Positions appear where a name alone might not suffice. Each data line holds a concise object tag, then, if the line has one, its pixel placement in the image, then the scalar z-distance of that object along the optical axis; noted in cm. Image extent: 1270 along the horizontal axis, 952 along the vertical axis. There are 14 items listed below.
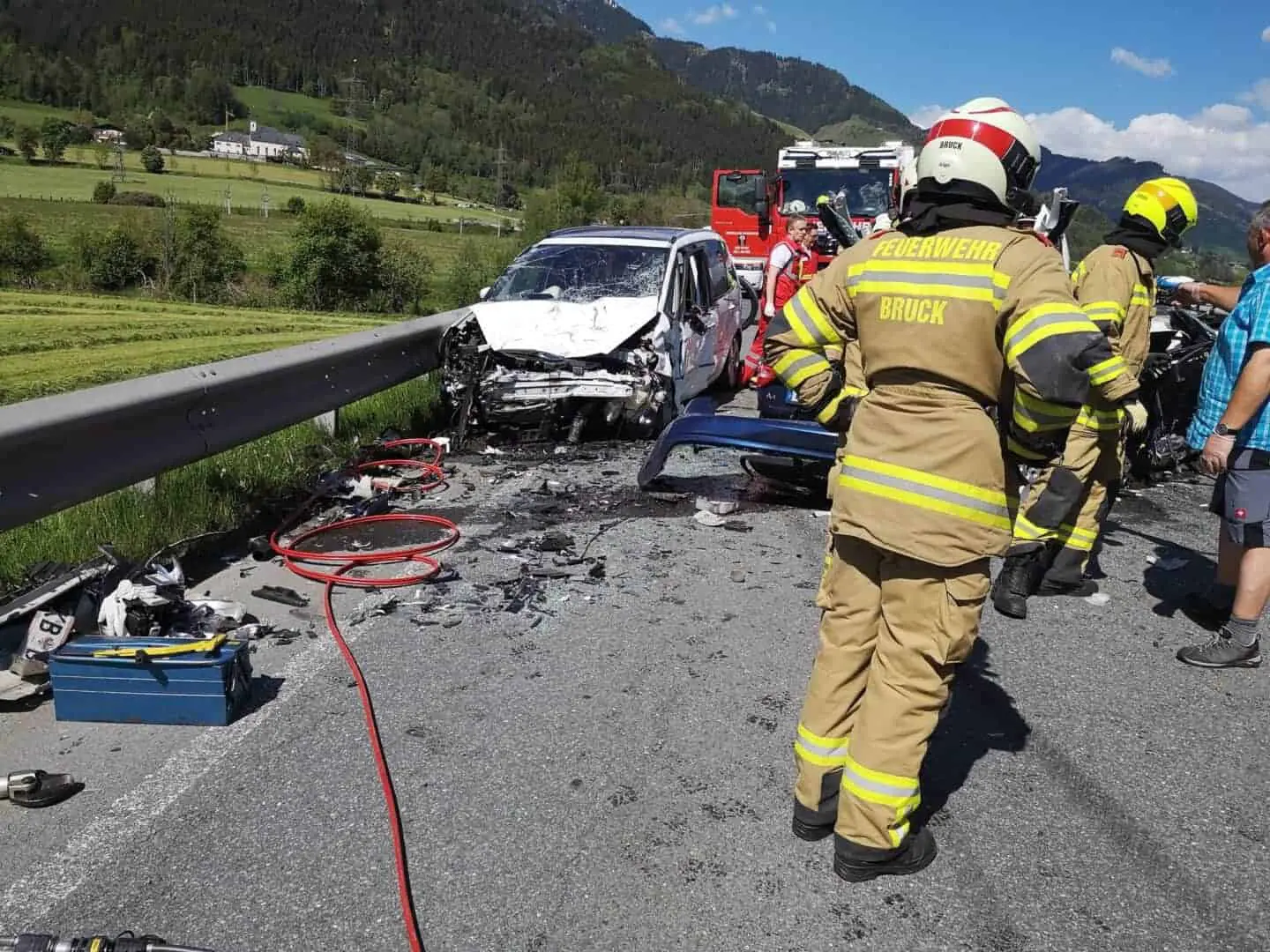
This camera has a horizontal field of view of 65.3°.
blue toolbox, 353
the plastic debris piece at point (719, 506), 664
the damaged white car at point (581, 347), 822
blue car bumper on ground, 670
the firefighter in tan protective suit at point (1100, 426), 506
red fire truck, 1855
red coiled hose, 274
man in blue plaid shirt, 425
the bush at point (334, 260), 3162
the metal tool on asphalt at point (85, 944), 223
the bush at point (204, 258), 3631
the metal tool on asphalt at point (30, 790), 304
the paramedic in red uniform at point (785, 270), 986
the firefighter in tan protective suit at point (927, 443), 262
